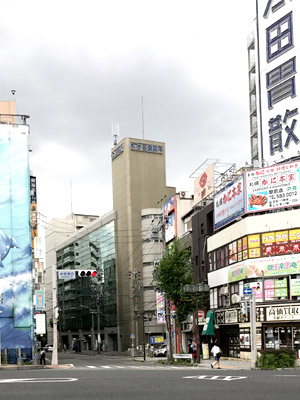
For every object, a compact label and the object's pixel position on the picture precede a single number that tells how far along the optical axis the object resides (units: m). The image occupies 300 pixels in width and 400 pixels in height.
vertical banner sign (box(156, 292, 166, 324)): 90.02
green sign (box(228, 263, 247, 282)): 59.78
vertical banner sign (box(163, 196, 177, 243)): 91.44
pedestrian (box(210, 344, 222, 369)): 44.62
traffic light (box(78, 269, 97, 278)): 44.59
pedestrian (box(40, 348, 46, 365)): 61.40
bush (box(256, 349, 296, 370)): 39.47
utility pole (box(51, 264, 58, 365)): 58.52
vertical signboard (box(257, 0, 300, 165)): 63.50
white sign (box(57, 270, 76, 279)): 51.03
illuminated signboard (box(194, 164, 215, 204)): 74.38
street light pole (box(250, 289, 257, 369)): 42.13
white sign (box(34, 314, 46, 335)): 64.62
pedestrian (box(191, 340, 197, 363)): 52.75
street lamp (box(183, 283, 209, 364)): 51.97
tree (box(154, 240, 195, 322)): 61.00
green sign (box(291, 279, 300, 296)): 55.66
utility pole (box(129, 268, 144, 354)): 108.62
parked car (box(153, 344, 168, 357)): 81.56
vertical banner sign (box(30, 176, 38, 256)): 87.77
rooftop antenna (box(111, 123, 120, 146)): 138.62
